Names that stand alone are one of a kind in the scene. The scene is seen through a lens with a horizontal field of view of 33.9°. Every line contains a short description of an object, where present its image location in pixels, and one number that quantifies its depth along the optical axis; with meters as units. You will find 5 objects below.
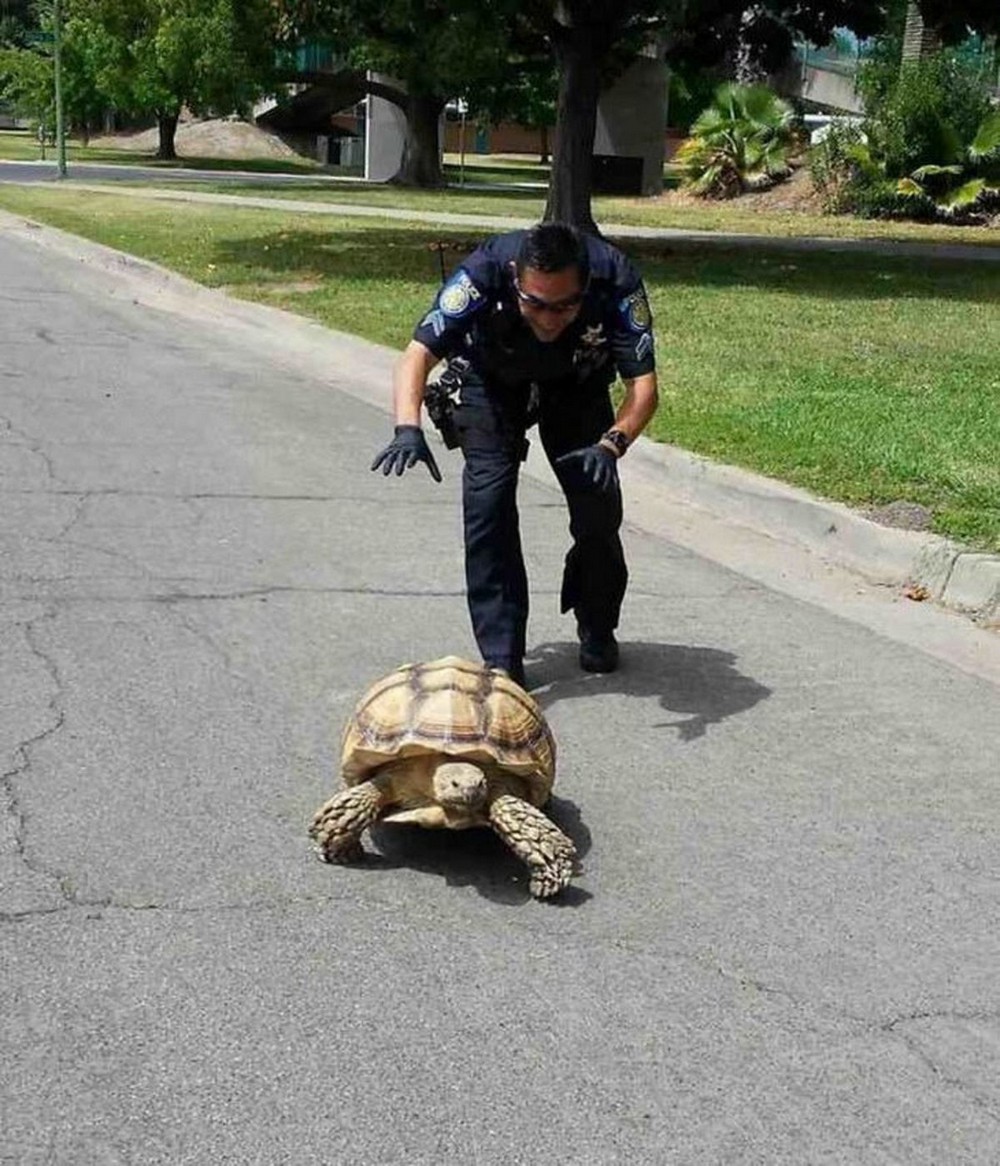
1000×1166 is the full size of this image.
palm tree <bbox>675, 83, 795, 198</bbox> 35.94
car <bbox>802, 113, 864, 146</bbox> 33.58
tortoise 3.98
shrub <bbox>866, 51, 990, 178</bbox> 30.53
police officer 4.86
